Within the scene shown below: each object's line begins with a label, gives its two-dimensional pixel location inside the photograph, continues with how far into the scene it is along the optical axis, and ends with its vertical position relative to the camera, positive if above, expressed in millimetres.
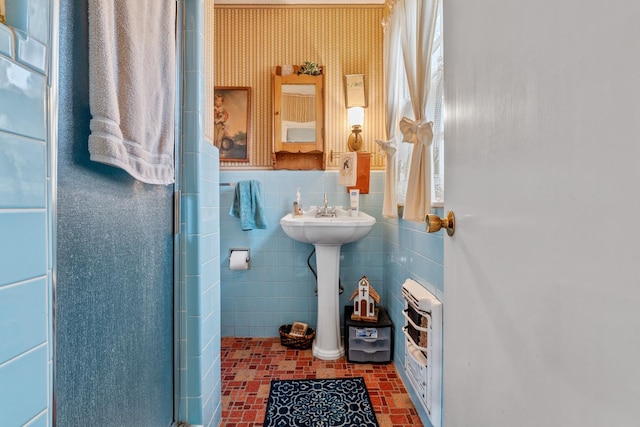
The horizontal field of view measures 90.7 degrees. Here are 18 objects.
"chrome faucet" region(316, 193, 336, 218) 2303 -6
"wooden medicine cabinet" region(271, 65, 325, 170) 2463 +770
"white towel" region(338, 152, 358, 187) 2285 +308
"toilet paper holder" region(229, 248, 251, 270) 2439 -320
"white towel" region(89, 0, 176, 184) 756 +341
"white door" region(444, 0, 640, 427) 298 -3
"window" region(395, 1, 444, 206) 1430 +472
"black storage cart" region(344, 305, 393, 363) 2027 -850
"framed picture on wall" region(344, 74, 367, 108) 2418 +921
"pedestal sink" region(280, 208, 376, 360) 1970 -420
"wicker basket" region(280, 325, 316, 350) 2236 -930
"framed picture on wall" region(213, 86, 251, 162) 2500 +694
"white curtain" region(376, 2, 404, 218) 2018 +667
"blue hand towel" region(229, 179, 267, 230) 2338 +28
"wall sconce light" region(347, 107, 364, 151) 2428 +650
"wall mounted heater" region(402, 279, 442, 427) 1273 -596
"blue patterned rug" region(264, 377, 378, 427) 1487 -989
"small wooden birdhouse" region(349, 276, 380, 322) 2100 -608
